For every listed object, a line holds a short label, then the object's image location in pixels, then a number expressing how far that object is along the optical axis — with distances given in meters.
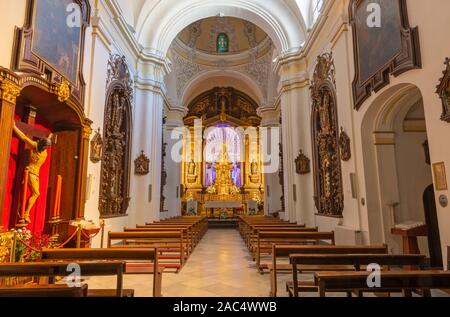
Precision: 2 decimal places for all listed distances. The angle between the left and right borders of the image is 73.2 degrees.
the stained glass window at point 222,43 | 16.90
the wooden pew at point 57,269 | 2.44
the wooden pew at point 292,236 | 5.58
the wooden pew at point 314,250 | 3.81
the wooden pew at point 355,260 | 3.03
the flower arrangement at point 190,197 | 18.26
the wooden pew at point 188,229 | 7.04
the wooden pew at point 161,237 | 5.65
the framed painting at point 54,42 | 4.33
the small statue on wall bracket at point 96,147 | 6.59
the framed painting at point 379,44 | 4.69
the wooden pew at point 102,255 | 3.46
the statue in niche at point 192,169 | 19.12
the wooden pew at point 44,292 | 1.78
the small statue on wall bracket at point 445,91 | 3.78
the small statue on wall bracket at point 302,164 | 9.58
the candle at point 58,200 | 5.46
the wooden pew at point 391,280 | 2.17
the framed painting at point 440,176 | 4.01
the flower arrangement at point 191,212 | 17.86
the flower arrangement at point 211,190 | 18.67
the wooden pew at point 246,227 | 8.10
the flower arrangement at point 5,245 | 3.61
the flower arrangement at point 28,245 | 3.88
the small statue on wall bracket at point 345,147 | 6.75
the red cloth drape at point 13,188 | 4.45
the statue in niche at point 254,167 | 19.20
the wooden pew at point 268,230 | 6.48
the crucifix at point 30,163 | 4.53
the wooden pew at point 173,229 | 6.83
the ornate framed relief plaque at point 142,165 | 9.61
